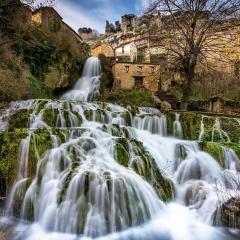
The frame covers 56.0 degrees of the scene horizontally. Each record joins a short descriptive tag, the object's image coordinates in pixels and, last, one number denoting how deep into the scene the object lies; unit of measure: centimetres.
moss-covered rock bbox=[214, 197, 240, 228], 548
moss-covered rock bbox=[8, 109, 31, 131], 835
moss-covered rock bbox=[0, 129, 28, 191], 609
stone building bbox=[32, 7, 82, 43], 1988
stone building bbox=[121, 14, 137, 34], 5586
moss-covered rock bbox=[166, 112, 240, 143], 953
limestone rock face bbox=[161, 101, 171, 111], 1830
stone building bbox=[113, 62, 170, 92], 2352
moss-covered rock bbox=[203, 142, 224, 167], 758
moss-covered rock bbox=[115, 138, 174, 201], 640
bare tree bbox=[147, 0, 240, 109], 1128
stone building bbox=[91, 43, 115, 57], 3223
